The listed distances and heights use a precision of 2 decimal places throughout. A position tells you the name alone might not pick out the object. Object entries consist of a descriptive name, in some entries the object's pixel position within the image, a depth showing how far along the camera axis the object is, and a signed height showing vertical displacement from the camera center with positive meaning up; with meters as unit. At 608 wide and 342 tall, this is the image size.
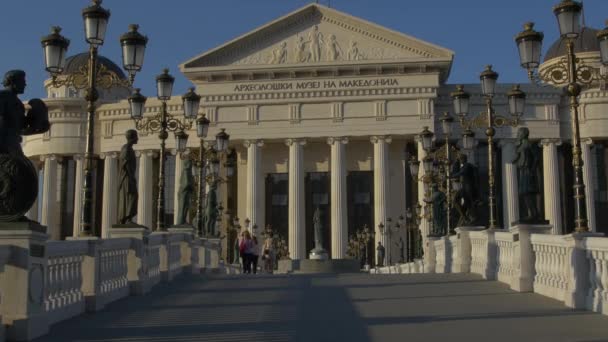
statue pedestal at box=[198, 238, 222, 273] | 27.23 -1.19
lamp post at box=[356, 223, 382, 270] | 58.97 -1.12
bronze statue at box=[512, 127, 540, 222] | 15.67 +1.04
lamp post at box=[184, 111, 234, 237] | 26.02 +2.84
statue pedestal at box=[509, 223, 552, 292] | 15.36 -0.65
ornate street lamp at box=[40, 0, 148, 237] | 13.69 +3.12
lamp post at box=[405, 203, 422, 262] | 43.51 -0.74
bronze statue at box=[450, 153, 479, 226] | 22.86 +0.89
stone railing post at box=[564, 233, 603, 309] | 12.01 -0.81
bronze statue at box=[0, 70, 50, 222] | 9.14 +0.75
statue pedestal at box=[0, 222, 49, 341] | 9.03 -0.70
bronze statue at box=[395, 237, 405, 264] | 58.06 -2.01
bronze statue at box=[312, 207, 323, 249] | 39.95 -0.34
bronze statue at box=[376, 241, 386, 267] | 52.62 -2.22
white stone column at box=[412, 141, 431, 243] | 55.50 +2.18
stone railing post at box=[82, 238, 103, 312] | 12.20 -0.87
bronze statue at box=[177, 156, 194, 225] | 25.12 +1.18
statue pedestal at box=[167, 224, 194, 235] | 24.39 -0.15
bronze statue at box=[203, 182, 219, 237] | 32.41 +0.58
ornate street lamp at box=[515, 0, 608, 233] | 12.97 +3.10
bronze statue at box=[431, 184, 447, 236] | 28.81 +0.47
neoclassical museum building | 59.44 +7.58
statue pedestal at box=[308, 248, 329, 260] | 41.03 -1.66
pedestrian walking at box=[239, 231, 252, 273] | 32.03 -1.08
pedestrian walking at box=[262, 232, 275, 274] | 38.59 -1.81
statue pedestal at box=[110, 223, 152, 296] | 15.46 -0.66
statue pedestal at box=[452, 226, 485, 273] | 22.88 -0.75
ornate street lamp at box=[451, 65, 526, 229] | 19.77 +3.16
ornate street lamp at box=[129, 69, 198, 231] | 20.36 +3.19
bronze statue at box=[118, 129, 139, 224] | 15.95 +0.91
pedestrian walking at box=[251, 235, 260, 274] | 32.16 -1.24
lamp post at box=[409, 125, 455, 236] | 27.13 +2.48
